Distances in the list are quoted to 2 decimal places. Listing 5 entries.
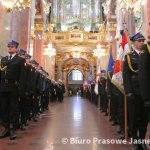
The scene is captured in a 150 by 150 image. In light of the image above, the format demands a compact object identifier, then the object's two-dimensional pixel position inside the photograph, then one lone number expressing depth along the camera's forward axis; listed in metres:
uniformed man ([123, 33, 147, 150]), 4.25
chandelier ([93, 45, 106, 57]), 27.11
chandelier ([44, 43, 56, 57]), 25.21
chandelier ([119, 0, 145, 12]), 12.48
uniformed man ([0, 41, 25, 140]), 5.29
